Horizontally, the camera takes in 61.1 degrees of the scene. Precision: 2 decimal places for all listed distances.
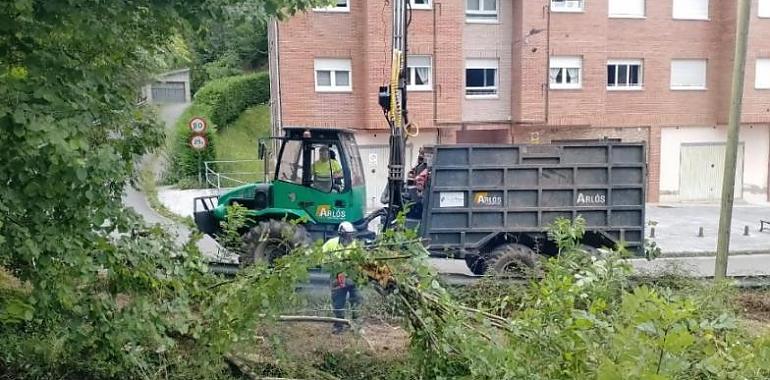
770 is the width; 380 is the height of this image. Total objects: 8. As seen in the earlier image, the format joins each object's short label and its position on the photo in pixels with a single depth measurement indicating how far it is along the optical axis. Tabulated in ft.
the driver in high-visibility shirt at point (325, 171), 32.56
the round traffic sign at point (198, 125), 63.82
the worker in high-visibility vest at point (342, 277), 15.70
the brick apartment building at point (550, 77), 63.21
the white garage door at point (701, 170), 72.43
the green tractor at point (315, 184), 32.50
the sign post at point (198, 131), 62.85
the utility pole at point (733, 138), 28.66
